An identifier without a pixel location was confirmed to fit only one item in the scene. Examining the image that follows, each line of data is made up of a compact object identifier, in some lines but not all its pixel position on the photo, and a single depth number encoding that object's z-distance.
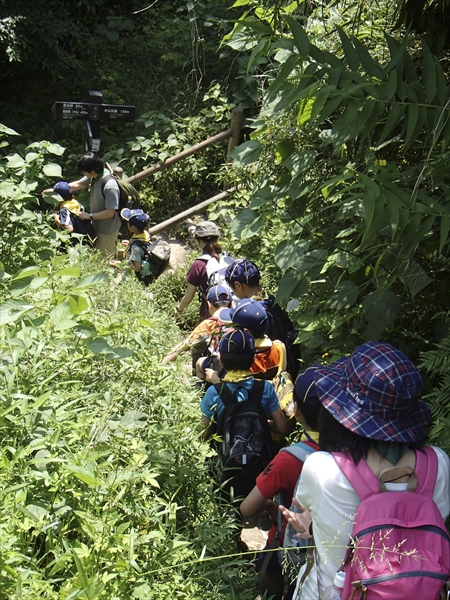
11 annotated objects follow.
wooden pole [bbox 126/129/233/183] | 8.97
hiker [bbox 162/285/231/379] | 3.96
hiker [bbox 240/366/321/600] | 2.85
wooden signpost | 7.39
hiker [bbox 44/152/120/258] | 6.71
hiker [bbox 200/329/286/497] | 3.37
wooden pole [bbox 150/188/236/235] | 8.50
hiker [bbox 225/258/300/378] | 4.53
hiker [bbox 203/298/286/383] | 3.88
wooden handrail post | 9.03
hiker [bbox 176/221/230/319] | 5.54
